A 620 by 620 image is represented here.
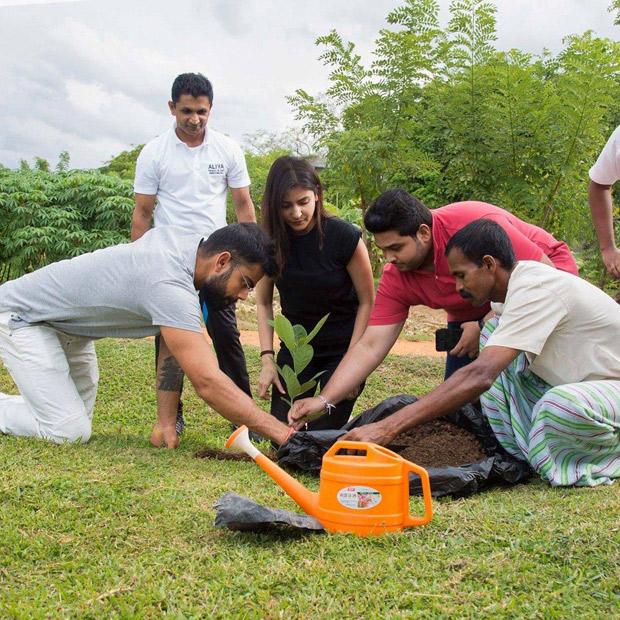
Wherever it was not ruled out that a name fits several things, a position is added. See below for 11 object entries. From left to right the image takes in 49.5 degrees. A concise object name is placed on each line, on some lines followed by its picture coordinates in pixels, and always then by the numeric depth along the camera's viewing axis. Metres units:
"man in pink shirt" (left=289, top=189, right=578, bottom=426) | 3.02
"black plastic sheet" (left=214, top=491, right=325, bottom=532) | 2.03
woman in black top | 3.24
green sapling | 3.18
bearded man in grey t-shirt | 2.85
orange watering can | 2.04
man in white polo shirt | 4.05
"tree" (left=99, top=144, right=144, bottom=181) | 19.78
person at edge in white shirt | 3.61
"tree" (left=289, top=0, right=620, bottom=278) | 7.48
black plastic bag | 2.62
